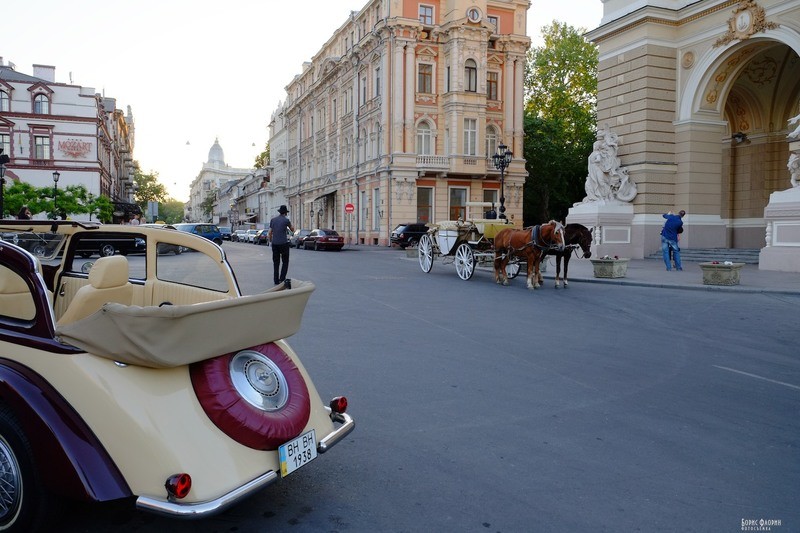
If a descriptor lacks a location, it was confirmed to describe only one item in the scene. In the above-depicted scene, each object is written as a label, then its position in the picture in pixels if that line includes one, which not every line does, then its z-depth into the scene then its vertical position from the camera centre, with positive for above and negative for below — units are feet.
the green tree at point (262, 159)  341.62 +43.53
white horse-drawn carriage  55.83 -0.27
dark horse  48.42 +0.12
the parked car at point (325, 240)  123.24 -0.27
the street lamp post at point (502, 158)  88.12 +11.41
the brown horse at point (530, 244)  47.32 -0.34
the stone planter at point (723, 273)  47.24 -2.47
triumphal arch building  76.74 +15.61
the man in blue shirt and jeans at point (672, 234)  61.77 +0.59
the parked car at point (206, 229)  111.18 +1.68
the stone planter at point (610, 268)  54.49 -2.45
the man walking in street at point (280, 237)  49.44 +0.11
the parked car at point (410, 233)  124.16 +1.17
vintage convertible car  9.33 -2.59
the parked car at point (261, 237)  185.20 +0.40
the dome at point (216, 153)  615.16 +83.04
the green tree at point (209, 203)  530.27 +29.70
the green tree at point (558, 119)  160.25 +32.11
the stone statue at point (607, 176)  81.51 +8.41
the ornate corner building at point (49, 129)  176.04 +31.03
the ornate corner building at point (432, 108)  137.59 +29.49
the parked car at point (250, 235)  211.92 +1.11
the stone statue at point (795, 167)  62.39 +7.31
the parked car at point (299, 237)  137.90 +0.33
